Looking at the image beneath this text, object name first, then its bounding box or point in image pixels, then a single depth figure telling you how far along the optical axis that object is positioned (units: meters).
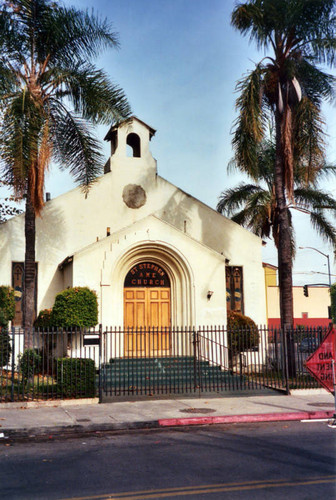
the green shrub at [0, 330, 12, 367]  13.41
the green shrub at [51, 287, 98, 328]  16.83
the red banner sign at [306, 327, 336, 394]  11.57
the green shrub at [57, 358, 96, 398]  13.72
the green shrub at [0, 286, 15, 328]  17.97
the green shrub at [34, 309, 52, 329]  18.09
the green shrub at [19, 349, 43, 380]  13.65
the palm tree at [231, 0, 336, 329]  17.95
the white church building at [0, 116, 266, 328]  18.58
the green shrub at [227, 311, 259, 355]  18.53
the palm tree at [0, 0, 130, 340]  14.54
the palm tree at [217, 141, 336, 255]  22.31
